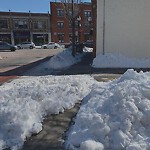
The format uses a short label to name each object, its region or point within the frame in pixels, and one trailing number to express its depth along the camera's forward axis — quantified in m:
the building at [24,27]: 39.74
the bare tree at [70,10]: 13.85
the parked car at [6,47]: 28.38
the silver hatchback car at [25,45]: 34.66
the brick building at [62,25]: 39.87
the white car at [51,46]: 34.58
